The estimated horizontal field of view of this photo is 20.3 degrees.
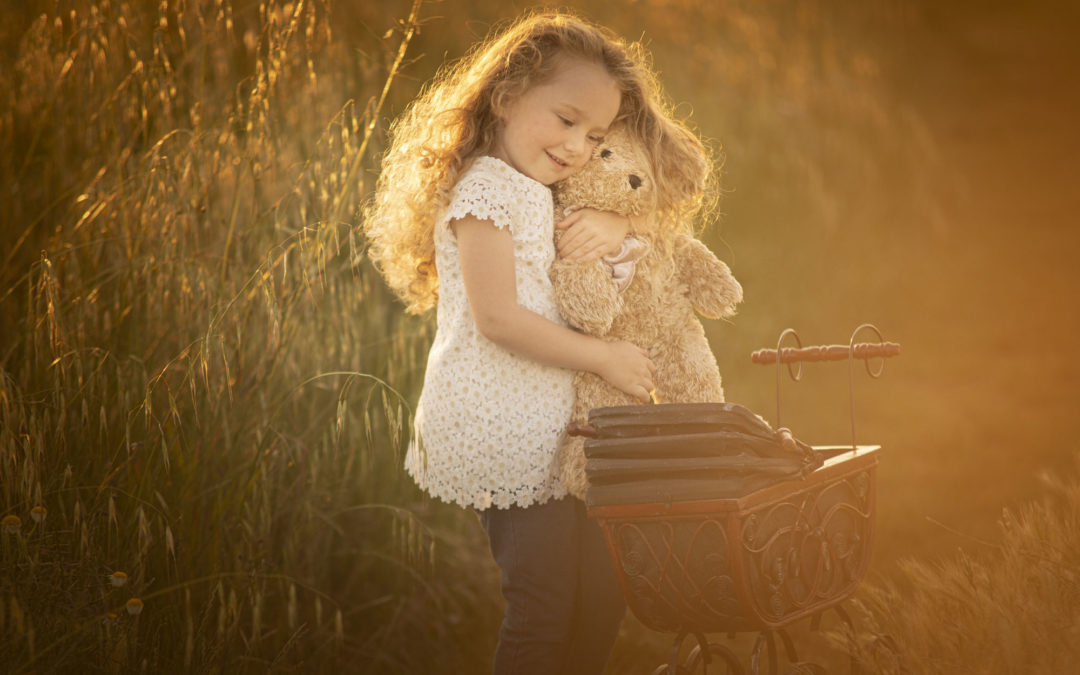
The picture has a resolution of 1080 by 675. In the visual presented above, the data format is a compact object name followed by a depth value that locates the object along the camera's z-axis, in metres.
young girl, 3.82
